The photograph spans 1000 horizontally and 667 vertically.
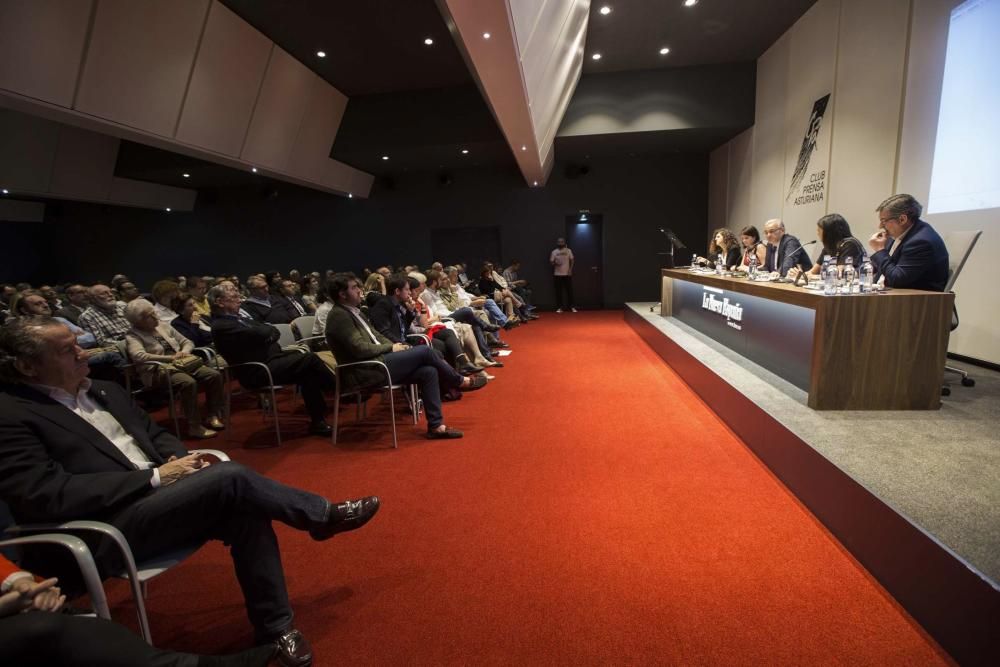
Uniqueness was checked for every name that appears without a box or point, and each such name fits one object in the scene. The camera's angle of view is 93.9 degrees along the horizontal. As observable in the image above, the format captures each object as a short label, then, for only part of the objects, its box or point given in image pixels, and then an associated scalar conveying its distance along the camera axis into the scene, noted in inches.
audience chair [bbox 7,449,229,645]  48.1
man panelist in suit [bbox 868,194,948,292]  107.8
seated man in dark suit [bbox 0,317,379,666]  51.0
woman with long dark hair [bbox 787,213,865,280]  136.8
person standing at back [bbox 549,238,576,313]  405.4
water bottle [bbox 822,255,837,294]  103.3
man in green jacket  120.6
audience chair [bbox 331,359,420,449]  120.4
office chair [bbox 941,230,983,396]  120.6
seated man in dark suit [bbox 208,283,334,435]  123.9
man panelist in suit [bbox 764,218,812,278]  178.9
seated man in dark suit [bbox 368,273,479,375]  149.4
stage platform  54.8
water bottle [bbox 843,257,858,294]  103.1
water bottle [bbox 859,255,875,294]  103.7
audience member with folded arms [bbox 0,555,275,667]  37.2
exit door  424.8
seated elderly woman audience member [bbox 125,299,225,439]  133.0
